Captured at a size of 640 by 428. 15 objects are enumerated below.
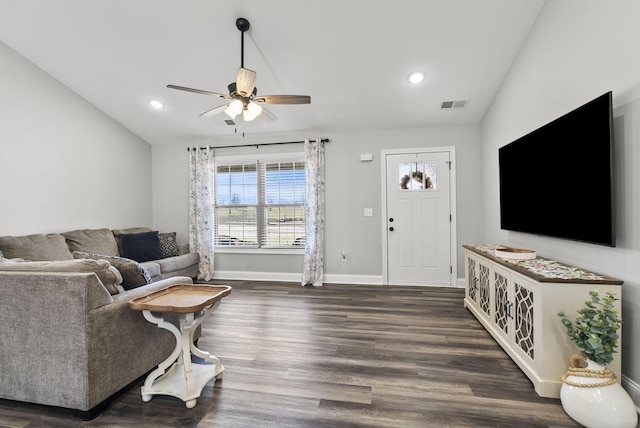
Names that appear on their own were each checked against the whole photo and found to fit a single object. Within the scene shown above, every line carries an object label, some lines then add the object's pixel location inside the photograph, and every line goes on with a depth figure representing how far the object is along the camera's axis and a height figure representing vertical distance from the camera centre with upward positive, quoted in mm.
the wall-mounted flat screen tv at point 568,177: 1781 +276
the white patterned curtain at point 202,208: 4941 +147
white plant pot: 1493 -1001
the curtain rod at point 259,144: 4621 +1193
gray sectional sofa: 1603 -665
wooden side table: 1722 -743
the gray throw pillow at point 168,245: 4547 -445
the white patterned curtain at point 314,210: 4590 +91
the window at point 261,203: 4836 +220
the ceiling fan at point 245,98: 2438 +1065
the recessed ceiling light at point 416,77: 3334 +1602
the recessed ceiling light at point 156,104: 4073 +1590
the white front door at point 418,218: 4363 -48
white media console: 1796 -660
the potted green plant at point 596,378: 1504 -902
